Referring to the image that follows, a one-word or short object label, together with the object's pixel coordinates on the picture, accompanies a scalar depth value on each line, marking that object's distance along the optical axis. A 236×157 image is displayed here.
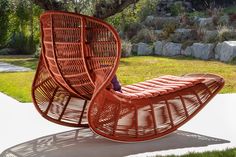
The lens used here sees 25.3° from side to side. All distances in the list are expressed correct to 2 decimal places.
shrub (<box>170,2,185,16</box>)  20.97
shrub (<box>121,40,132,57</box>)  16.14
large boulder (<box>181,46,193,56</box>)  15.98
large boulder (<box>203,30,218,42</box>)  15.99
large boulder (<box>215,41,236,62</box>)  14.27
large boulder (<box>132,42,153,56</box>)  16.92
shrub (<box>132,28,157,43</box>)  17.71
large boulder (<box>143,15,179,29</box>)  19.36
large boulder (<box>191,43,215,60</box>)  15.25
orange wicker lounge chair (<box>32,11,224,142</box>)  4.56
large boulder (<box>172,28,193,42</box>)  17.14
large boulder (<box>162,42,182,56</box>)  16.39
